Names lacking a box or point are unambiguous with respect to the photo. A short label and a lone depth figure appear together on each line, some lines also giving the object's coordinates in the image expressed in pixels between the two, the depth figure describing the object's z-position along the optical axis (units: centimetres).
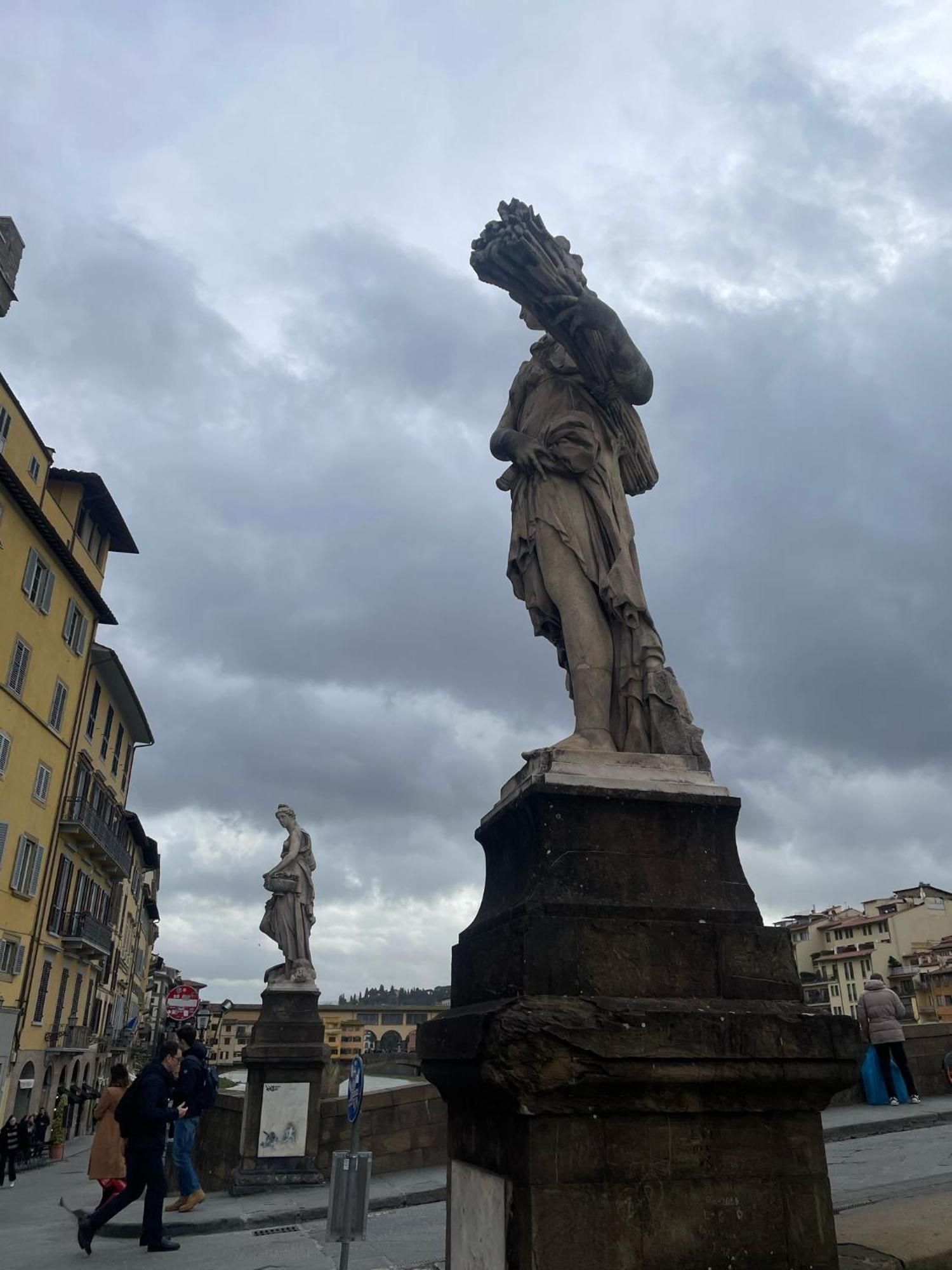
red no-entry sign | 1895
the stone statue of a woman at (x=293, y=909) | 1362
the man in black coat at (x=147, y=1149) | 794
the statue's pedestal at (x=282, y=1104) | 1156
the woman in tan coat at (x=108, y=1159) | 880
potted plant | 2583
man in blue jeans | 949
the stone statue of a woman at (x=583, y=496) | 428
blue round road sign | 616
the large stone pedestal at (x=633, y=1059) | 301
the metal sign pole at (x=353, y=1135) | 530
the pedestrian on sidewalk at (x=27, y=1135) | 2128
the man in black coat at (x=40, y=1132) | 2421
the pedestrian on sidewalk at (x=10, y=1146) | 1747
